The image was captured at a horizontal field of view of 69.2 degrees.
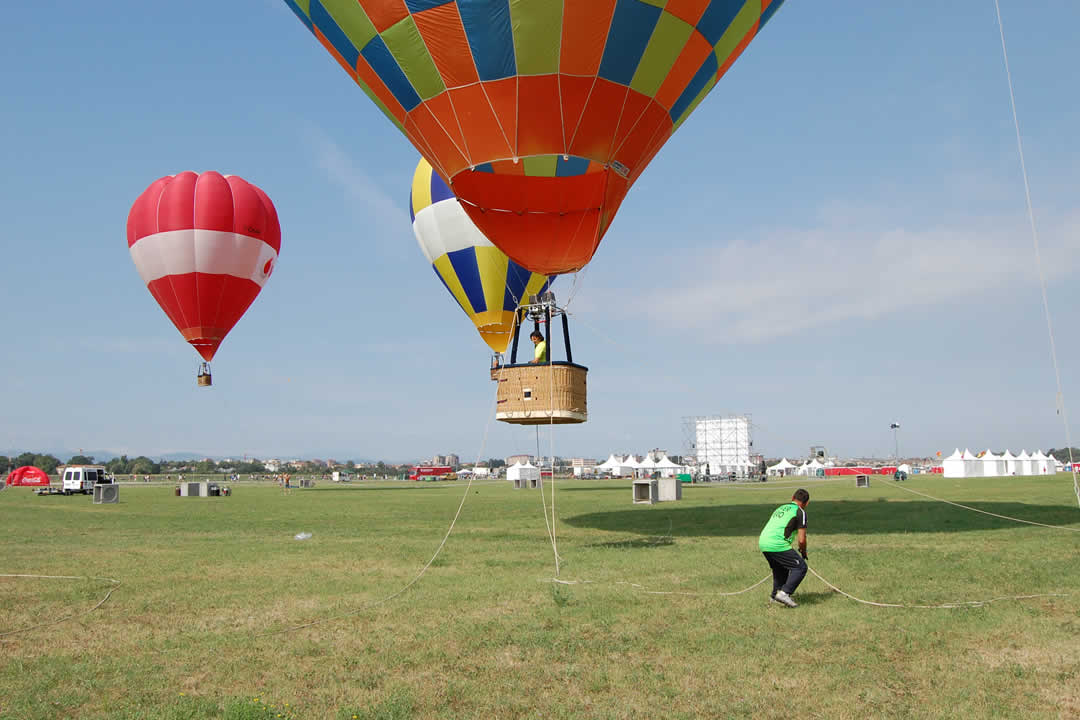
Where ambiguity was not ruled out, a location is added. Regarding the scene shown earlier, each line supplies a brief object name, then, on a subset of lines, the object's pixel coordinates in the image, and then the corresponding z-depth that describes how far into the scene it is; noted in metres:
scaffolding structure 91.25
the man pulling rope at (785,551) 8.09
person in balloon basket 14.57
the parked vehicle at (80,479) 40.34
